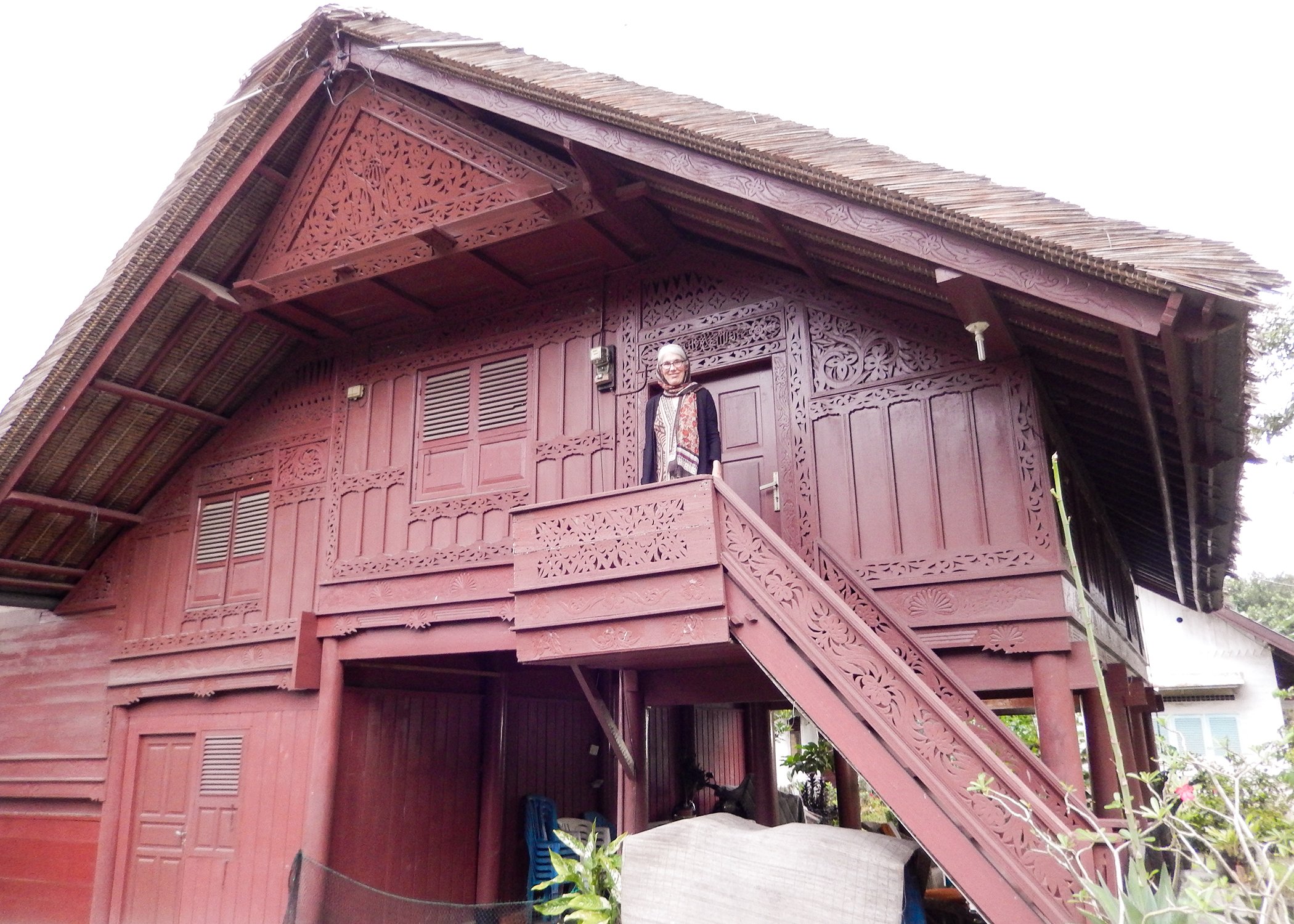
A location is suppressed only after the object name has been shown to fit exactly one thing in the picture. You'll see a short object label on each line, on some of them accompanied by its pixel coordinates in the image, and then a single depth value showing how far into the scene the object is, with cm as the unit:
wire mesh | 727
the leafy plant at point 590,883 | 564
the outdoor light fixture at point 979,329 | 557
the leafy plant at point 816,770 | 1235
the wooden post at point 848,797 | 1027
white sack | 449
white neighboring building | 1748
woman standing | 630
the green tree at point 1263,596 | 2511
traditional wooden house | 517
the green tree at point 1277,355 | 1306
